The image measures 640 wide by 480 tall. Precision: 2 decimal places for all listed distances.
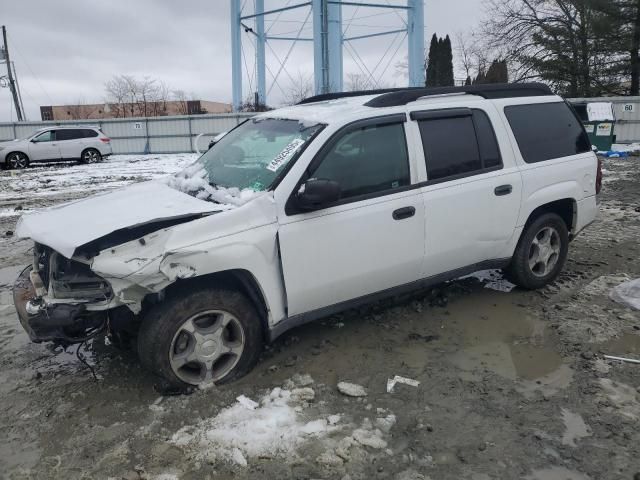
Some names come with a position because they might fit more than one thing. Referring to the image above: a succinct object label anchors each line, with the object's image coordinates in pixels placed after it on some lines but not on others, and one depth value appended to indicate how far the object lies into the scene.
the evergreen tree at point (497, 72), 30.92
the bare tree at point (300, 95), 41.20
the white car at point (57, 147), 20.67
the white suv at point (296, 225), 3.20
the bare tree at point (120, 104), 54.81
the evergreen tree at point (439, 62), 35.53
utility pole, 35.51
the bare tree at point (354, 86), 45.49
